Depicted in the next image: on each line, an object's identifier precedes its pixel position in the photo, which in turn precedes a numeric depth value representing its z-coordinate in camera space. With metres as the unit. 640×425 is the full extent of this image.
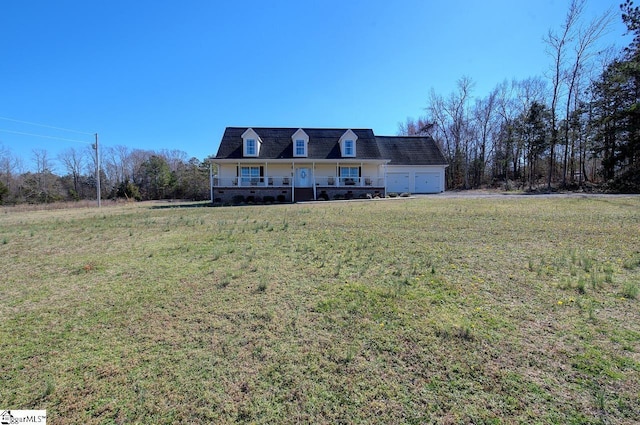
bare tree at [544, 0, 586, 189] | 28.45
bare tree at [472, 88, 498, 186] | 40.88
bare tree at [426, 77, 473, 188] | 41.97
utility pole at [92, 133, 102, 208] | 25.84
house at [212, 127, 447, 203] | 23.41
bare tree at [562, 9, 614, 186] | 28.89
